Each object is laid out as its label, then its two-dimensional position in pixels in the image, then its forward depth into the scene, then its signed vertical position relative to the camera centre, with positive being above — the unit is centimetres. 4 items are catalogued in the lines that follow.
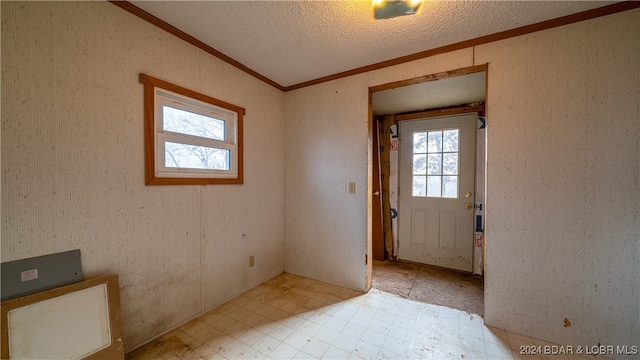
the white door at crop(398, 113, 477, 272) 292 -21
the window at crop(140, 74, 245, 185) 162 +33
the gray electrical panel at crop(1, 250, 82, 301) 111 -52
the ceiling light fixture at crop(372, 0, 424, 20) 129 +102
